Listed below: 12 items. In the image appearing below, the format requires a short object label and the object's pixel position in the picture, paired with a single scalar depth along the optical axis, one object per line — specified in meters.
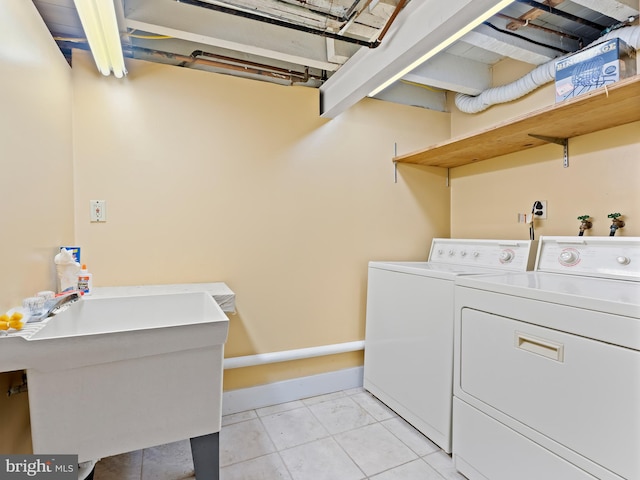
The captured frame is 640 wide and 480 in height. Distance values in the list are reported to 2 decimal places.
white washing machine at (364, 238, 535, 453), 1.64
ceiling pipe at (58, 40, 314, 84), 1.80
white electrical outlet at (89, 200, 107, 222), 1.72
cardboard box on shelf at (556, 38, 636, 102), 1.50
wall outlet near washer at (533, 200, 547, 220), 2.02
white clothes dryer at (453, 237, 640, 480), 0.99
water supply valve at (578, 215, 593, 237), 1.77
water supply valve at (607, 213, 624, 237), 1.64
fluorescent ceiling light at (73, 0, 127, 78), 1.15
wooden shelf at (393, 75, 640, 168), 1.36
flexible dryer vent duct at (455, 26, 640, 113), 1.58
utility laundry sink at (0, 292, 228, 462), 0.91
